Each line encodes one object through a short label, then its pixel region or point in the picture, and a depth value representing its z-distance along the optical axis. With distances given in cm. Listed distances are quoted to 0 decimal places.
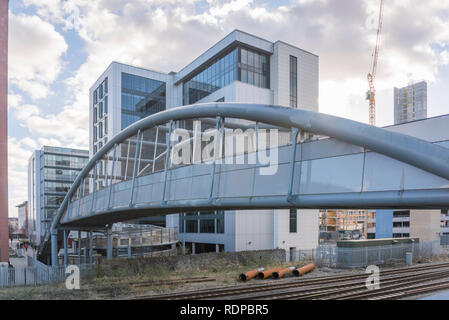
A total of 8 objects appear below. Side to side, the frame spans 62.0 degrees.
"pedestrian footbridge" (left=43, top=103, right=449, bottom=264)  980
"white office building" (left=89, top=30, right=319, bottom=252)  4262
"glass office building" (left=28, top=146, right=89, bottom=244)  7925
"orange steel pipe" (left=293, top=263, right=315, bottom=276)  2547
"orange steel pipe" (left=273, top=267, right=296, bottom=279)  2442
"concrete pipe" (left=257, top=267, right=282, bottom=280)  2402
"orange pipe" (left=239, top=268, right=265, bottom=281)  2338
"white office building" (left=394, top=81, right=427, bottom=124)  17888
